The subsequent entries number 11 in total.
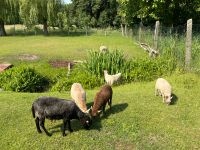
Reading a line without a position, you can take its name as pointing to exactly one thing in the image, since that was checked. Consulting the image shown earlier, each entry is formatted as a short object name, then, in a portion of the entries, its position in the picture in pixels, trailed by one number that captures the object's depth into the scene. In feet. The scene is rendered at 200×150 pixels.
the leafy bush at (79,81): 20.73
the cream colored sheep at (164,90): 16.13
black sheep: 12.49
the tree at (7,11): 63.94
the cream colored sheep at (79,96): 14.07
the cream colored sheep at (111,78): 20.35
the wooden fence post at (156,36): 29.98
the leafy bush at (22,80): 20.57
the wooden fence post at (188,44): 21.02
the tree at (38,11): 64.64
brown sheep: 14.10
